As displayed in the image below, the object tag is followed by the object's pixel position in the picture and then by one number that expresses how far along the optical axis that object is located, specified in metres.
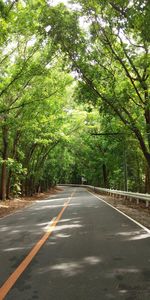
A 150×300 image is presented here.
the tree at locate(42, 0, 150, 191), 11.35
